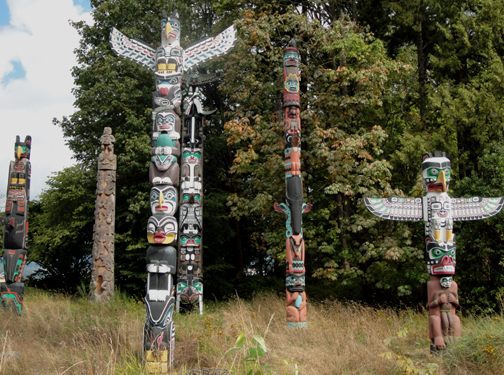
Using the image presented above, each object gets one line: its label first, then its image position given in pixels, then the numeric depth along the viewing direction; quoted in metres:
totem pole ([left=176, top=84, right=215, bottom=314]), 10.22
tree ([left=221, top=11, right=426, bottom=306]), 10.44
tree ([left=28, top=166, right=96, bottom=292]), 15.95
